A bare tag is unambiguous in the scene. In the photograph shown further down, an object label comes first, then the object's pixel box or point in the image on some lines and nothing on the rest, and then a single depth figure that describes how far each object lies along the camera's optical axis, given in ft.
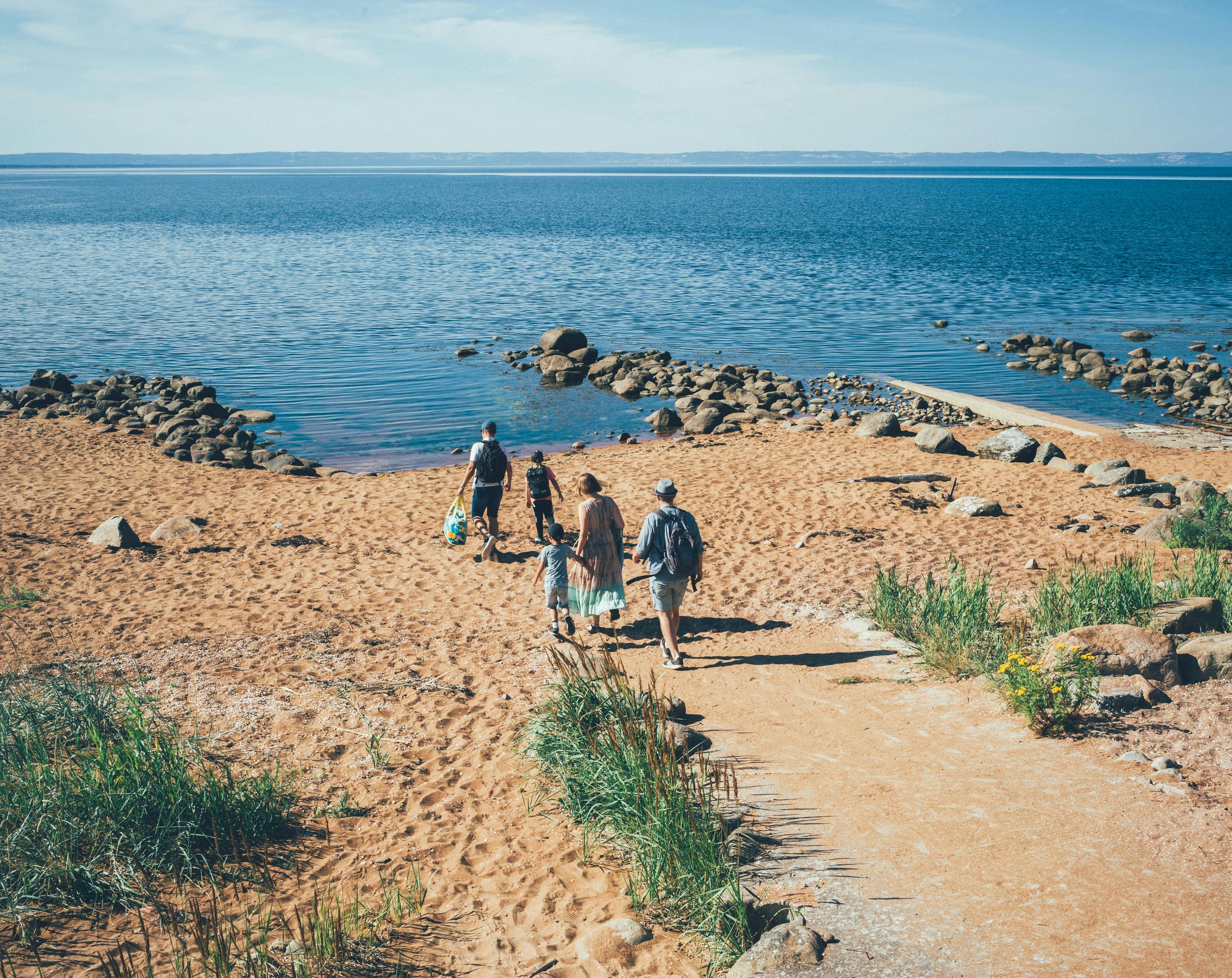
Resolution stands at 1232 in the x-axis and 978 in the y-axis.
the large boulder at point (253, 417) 78.95
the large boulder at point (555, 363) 98.63
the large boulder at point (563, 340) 104.06
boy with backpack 41.27
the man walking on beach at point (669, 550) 29.35
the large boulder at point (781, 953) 15.88
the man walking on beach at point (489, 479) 41.01
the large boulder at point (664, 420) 78.89
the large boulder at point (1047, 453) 57.72
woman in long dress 31.30
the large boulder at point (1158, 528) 40.91
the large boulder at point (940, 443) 61.93
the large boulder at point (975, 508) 46.57
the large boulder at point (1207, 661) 25.21
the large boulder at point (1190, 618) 28.14
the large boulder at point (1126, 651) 25.26
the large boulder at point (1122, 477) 51.52
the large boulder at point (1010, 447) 58.29
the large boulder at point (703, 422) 75.97
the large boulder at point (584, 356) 101.24
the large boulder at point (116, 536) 44.37
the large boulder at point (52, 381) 86.94
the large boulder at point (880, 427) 67.26
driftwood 54.24
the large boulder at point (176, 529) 46.44
